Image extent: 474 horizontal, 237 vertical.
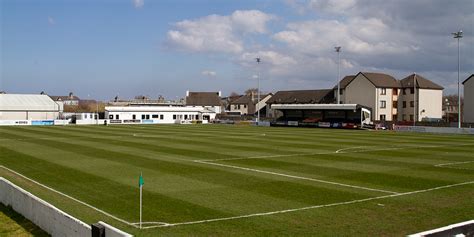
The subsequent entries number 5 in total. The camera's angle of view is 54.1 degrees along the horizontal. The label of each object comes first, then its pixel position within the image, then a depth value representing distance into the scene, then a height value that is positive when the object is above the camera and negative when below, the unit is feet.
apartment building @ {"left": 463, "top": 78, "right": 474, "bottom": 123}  262.47 +8.98
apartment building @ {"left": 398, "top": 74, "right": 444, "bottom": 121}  297.94 +11.22
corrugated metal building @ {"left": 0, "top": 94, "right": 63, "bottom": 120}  327.88 +4.23
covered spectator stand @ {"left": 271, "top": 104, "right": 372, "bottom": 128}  253.24 +0.21
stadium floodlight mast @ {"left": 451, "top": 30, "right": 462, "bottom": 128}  202.43 +35.41
